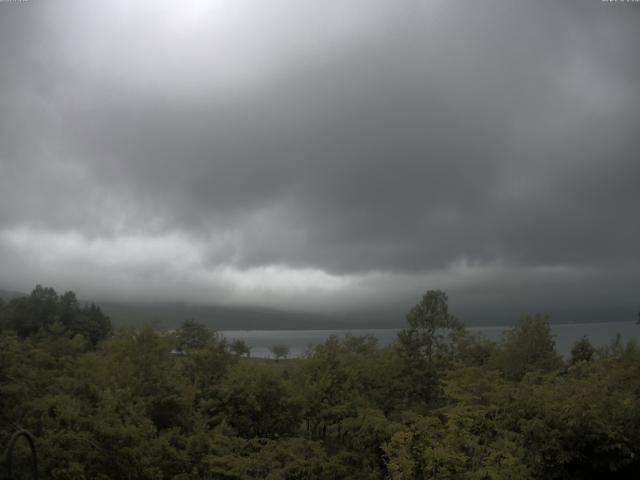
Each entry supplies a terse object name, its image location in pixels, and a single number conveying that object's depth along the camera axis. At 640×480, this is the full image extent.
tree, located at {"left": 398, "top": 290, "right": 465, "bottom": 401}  24.61
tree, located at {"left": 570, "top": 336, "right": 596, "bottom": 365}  40.94
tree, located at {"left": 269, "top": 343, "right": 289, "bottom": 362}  47.09
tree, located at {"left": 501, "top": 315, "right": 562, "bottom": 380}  28.80
